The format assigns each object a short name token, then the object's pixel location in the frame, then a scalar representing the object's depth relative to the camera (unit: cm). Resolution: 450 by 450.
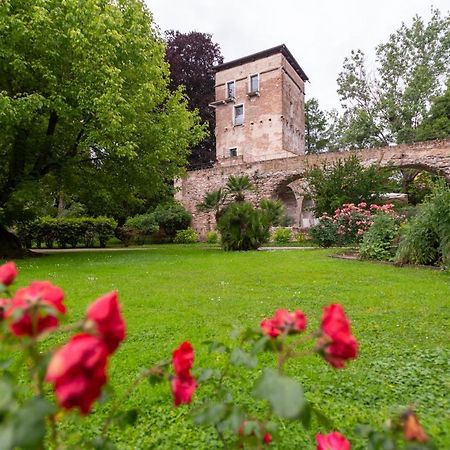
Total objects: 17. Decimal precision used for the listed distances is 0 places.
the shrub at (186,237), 2158
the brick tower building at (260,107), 2695
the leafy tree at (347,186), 1530
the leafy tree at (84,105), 921
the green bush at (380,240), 886
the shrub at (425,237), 723
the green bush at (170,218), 2134
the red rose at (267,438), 103
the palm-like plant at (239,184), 1576
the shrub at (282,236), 1900
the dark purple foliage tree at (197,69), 3117
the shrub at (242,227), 1318
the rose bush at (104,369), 53
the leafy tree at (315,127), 3888
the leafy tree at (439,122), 2392
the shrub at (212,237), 2145
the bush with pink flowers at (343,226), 1273
